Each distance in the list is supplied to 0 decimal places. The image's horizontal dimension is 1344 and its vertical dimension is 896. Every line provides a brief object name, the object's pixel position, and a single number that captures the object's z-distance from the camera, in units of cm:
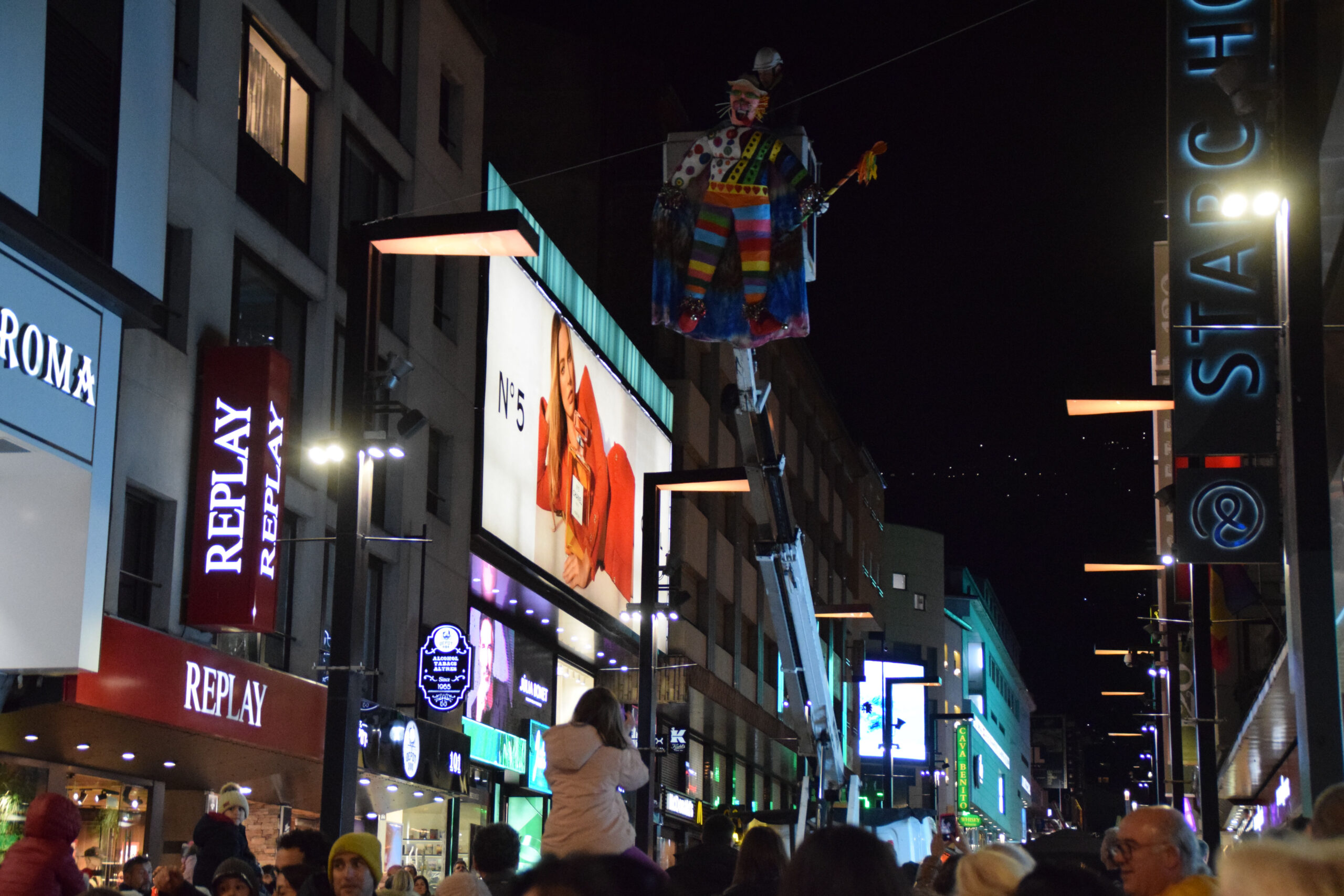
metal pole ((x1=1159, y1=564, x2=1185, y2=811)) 2717
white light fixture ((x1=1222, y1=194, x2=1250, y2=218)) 1462
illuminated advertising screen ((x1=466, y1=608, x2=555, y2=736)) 3089
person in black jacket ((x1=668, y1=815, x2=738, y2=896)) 895
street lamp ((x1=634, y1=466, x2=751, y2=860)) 2181
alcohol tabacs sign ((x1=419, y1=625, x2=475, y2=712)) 2625
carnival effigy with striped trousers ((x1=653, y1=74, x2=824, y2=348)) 1445
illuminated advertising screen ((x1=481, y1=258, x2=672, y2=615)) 3072
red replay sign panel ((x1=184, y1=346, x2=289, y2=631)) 1973
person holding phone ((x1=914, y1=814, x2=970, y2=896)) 996
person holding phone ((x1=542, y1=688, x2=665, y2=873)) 923
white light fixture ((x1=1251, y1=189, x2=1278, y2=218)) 1126
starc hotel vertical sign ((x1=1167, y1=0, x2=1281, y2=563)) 1598
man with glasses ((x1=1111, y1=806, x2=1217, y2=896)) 668
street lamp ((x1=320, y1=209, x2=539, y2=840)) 1298
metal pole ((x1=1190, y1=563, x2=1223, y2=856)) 2219
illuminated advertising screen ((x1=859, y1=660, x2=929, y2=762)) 7681
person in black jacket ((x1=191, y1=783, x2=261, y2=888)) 1225
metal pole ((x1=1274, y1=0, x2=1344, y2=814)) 1028
